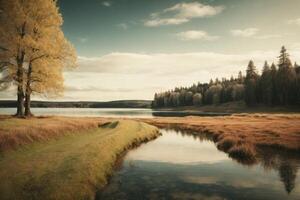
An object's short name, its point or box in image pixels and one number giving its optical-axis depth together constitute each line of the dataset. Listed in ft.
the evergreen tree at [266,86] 353.31
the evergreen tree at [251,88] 386.93
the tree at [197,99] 625.00
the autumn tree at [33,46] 107.24
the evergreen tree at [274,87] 351.25
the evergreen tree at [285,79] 332.60
